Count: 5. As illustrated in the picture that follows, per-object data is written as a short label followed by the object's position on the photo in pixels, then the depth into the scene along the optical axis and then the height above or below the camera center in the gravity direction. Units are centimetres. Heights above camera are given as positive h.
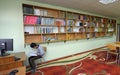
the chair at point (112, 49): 292 -60
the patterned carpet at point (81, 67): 220 -115
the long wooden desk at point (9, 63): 157 -64
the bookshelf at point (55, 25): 247 +47
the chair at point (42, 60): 264 -96
